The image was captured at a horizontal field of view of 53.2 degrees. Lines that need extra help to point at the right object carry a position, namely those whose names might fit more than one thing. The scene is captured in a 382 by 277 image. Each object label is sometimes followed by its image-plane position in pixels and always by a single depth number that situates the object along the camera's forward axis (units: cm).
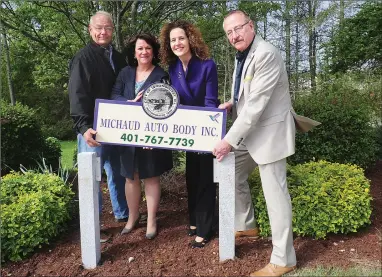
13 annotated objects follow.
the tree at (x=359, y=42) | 1695
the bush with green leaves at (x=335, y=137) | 610
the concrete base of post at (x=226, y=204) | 337
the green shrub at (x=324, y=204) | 382
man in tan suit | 311
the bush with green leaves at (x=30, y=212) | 368
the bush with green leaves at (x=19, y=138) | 623
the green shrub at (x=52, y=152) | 688
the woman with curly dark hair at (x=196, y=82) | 362
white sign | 336
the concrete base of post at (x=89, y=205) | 349
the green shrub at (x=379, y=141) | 750
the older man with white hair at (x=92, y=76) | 376
